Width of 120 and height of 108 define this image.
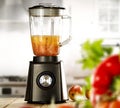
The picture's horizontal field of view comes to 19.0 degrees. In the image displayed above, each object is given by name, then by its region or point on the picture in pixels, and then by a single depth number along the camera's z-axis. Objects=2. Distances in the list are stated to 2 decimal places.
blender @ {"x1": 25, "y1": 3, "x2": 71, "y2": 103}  1.53
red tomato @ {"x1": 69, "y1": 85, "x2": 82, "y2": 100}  1.47
